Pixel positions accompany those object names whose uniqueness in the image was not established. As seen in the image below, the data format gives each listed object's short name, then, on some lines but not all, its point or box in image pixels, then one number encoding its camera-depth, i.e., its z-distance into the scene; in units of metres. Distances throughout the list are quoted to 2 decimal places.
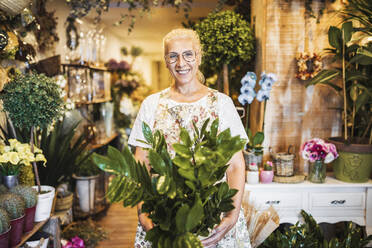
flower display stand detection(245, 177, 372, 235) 2.17
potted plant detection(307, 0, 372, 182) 2.07
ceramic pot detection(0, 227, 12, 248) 1.38
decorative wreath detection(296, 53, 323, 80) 2.29
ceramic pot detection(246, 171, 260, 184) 2.19
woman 1.32
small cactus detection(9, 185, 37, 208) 1.67
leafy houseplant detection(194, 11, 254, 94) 2.28
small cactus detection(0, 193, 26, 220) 1.52
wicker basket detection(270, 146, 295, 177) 2.22
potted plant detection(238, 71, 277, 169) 2.15
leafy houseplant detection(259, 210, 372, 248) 2.00
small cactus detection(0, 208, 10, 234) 1.38
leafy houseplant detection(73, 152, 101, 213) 3.25
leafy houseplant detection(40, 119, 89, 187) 2.30
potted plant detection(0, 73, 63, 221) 1.69
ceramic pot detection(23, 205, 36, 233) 1.68
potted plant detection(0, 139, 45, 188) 1.68
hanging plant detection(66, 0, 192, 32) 2.64
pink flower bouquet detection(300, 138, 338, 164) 2.16
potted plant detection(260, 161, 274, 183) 2.20
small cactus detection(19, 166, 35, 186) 1.91
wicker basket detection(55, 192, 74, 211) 2.42
